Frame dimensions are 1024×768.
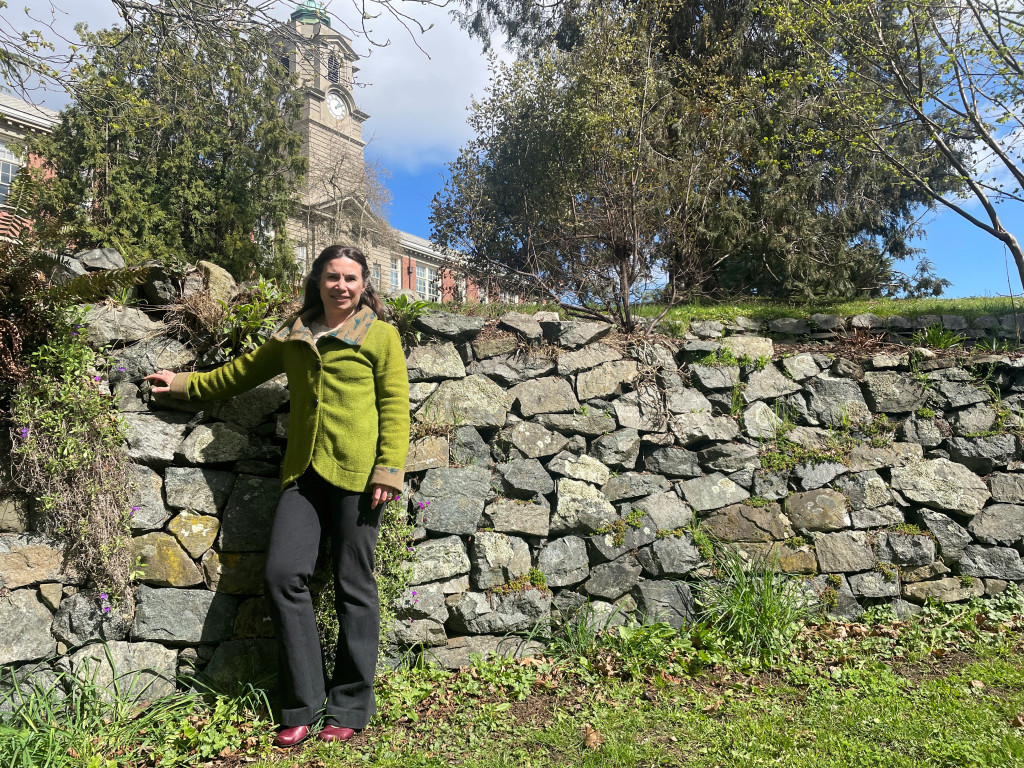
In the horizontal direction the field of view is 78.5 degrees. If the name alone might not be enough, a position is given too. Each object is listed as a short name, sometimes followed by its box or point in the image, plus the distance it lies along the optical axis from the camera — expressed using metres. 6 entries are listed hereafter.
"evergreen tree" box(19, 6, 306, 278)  6.99
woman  2.89
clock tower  14.91
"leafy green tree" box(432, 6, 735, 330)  6.11
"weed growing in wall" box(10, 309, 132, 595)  3.02
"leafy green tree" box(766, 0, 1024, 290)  6.32
